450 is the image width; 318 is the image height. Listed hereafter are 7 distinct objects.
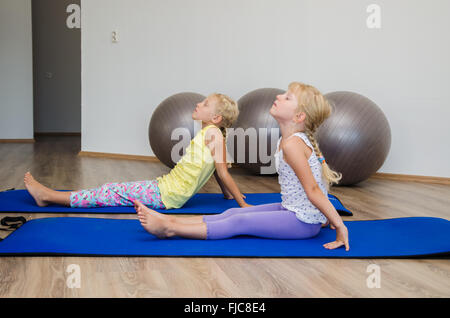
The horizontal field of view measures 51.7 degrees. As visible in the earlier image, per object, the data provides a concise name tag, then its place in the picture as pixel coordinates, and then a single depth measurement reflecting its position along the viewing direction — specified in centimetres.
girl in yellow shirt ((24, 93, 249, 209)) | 261
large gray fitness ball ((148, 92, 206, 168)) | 403
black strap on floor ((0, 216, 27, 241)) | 212
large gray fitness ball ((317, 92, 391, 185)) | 359
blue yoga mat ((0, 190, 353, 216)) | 253
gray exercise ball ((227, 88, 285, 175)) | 394
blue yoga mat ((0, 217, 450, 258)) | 180
